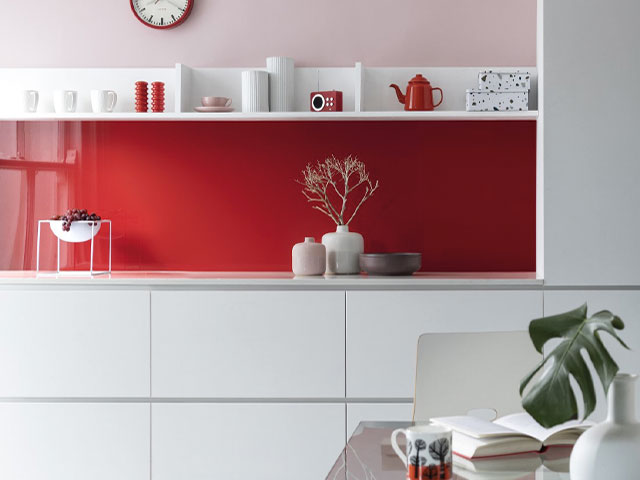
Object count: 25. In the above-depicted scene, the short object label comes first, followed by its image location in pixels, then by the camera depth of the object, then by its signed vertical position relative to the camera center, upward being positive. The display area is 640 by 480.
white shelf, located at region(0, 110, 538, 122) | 3.26 +0.57
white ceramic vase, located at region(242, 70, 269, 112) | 3.32 +0.68
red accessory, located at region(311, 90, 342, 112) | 3.33 +0.64
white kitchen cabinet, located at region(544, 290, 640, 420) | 3.00 -0.26
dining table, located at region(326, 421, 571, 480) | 1.39 -0.44
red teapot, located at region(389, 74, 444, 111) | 3.31 +0.66
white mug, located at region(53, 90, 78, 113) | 3.40 +0.65
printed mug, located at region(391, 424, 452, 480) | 1.25 -0.36
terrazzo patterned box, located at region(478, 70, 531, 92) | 3.23 +0.71
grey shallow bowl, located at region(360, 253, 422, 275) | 3.14 -0.09
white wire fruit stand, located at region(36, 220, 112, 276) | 3.29 +0.04
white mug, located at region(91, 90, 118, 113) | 3.39 +0.65
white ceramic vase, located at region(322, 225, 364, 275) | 3.27 -0.04
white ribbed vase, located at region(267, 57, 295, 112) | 3.41 +0.73
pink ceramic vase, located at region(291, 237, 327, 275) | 3.19 -0.07
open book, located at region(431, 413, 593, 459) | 1.49 -0.40
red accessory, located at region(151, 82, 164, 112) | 3.40 +0.67
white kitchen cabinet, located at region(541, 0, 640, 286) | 3.02 +0.41
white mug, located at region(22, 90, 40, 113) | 3.44 +0.66
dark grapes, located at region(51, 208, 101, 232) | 3.27 +0.11
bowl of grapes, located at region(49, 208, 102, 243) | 3.28 +0.07
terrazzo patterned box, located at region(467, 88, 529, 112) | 3.24 +0.63
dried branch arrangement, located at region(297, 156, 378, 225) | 3.55 +0.29
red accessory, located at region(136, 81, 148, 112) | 3.40 +0.67
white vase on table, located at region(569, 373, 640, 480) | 1.11 -0.30
